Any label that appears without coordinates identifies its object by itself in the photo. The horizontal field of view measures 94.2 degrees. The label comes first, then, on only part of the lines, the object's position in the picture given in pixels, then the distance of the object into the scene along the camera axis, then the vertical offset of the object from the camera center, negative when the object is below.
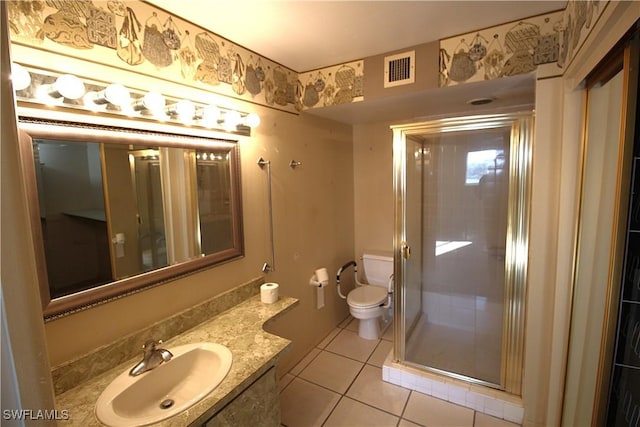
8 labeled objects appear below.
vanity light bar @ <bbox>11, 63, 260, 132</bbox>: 1.07 +0.38
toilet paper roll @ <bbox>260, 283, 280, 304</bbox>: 1.91 -0.69
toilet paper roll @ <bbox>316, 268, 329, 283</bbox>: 2.70 -0.82
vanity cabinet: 1.19 -0.95
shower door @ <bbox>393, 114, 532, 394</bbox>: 2.00 -0.57
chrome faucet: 1.28 -0.76
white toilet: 2.84 -1.12
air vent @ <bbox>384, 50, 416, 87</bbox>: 2.02 +0.79
